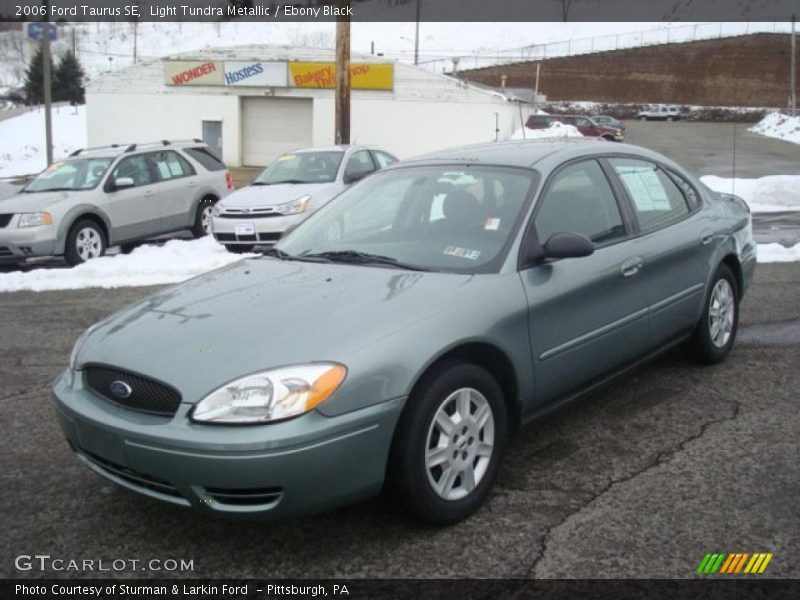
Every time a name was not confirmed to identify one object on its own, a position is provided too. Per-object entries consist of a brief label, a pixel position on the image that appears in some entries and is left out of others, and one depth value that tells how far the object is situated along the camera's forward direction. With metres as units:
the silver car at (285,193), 10.89
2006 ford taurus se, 2.94
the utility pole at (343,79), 16.12
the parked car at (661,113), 59.03
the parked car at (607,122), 40.00
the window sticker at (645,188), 4.73
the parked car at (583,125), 34.69
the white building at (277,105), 29.64
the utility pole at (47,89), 17.02
